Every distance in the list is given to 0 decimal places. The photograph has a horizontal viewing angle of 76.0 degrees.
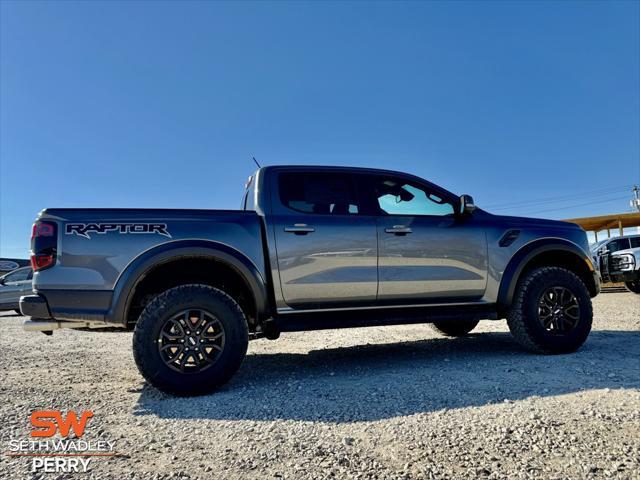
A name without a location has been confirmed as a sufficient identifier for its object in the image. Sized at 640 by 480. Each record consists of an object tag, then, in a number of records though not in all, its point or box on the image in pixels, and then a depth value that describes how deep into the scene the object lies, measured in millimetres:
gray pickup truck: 3139
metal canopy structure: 15852
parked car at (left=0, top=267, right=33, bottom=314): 10875
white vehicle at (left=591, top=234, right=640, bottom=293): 11258
